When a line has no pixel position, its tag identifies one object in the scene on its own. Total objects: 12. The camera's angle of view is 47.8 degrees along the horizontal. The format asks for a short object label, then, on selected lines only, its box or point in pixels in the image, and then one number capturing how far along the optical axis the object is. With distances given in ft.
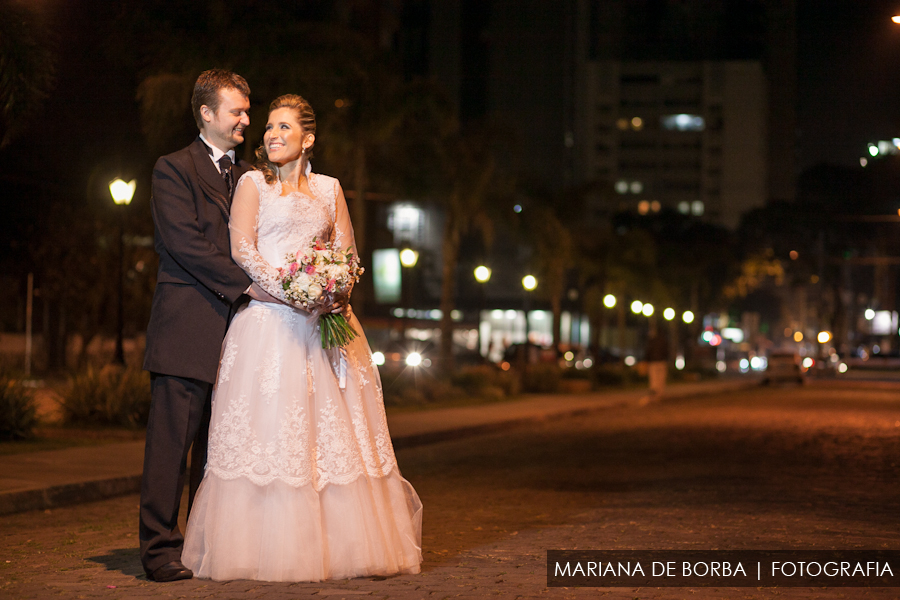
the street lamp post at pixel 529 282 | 105.91
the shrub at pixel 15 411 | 41.47
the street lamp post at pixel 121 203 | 57.98
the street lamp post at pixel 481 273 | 95.62
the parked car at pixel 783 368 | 136.36
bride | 16.39
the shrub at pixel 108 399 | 45.78
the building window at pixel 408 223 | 212.84
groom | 17.04
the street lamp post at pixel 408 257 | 93.45
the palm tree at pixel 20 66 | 37.96
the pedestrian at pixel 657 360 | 91.86
